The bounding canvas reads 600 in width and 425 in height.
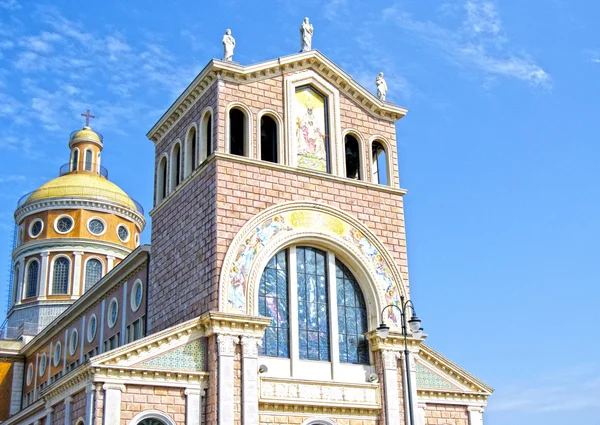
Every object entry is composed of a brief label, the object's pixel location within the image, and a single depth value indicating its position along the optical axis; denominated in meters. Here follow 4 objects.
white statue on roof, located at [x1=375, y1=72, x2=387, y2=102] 33.50
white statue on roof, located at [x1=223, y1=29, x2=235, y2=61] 30.77
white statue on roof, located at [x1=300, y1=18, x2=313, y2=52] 32.72
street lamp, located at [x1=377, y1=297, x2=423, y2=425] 22.69
